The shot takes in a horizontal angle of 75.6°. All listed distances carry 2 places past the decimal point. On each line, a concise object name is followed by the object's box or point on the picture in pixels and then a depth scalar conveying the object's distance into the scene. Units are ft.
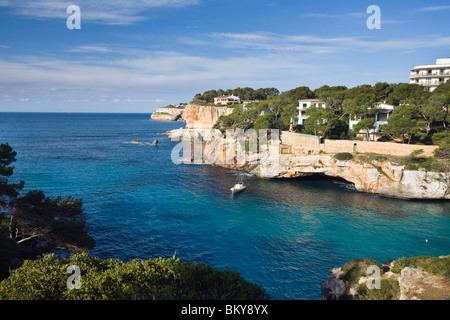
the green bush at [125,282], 51.37
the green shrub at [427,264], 60.91
